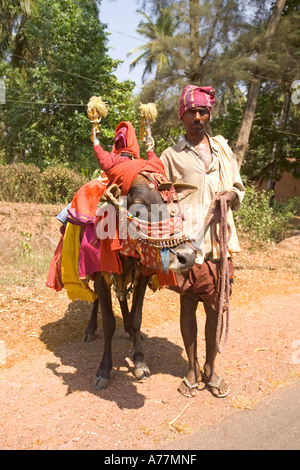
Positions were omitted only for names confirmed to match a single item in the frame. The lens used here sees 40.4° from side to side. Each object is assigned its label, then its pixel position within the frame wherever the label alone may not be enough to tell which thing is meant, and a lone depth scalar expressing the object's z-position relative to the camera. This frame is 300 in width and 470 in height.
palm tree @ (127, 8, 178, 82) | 11.19
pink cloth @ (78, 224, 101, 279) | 3.48
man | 3.12
